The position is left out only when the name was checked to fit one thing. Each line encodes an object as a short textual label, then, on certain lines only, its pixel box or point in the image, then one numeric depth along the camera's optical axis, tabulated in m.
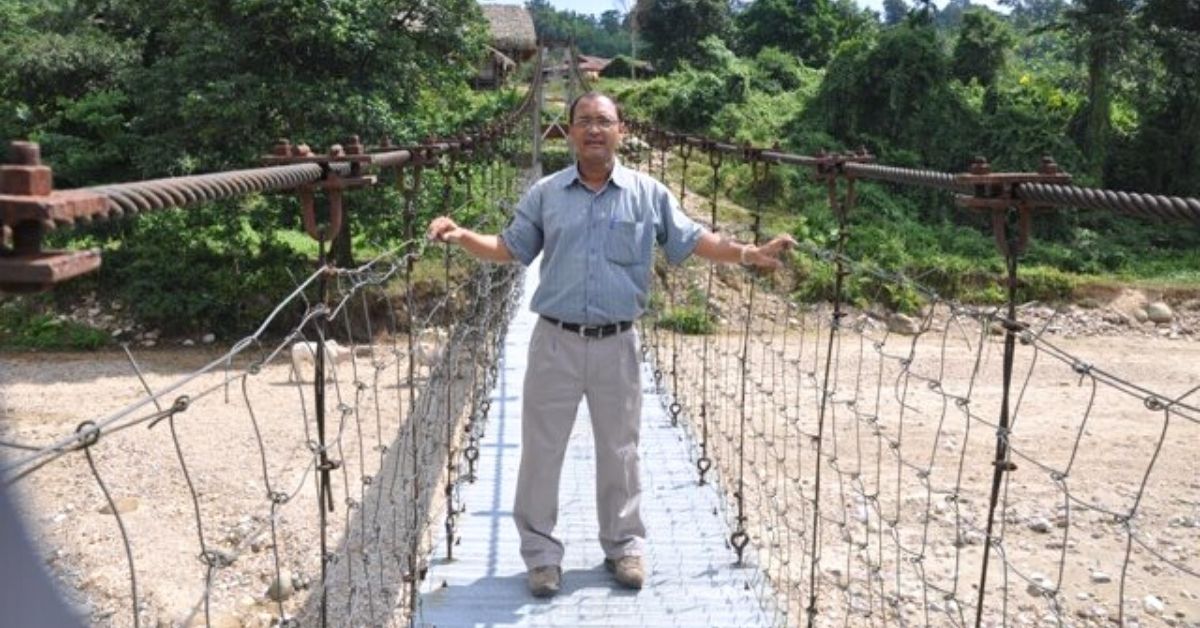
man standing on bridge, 1.93
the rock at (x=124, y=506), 4.64
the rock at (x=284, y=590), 3.71
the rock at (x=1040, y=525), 4.44
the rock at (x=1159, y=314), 9.94
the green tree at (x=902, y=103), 12.68
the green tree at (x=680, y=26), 17.58
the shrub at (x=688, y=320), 8.34
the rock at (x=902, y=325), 9.37
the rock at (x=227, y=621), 3.46
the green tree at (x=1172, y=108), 11.55
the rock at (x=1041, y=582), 3.68
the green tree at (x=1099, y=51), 11.46
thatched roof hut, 19.16
